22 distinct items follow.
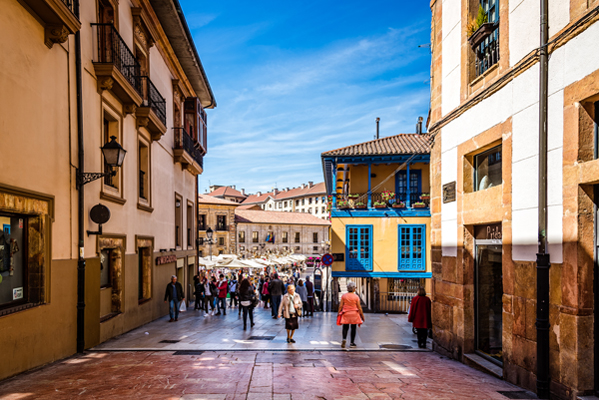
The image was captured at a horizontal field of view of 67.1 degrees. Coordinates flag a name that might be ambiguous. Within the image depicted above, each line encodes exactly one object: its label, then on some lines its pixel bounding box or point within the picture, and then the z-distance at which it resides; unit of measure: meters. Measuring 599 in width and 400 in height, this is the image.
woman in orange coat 9.85
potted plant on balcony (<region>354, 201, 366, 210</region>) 21.06
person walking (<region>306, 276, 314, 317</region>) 16.23
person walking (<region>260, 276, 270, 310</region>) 19.23
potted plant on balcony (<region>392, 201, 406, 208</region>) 20.80
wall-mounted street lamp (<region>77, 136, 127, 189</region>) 8.76
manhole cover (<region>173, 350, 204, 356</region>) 8.61
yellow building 20.73
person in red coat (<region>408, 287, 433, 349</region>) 10.37
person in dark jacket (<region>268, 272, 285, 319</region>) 15.59
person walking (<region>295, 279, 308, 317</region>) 14.87
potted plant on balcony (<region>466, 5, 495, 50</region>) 8.00
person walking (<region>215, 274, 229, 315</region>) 16.73
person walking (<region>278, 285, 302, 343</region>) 10.21
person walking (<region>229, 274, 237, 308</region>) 18.73
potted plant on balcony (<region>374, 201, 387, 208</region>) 20.88
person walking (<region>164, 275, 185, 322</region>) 13.83
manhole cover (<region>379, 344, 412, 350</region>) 10.12
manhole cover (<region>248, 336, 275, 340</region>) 10.94
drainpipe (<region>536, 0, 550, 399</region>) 5.95
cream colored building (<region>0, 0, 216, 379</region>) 6.88
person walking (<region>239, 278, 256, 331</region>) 12.80
